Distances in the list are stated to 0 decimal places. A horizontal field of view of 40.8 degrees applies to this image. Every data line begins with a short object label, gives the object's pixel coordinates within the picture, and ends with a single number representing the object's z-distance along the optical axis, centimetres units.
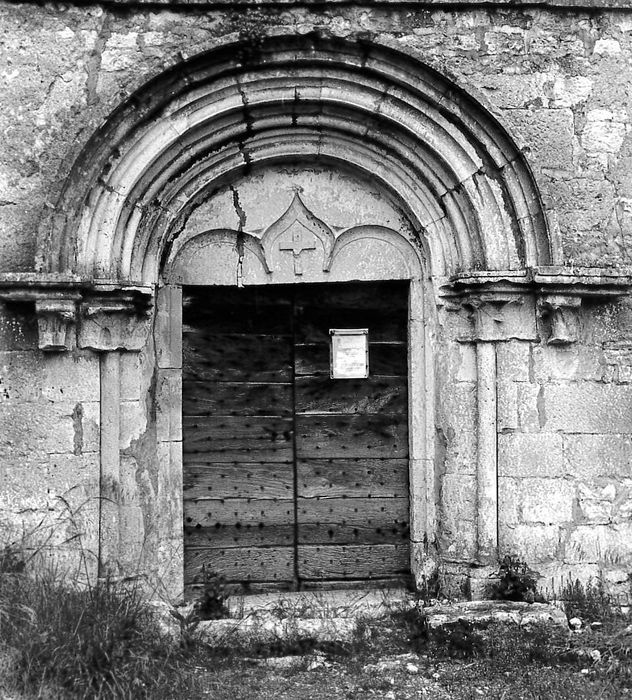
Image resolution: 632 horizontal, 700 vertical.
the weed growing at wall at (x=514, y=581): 482
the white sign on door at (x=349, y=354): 534
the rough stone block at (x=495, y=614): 438
